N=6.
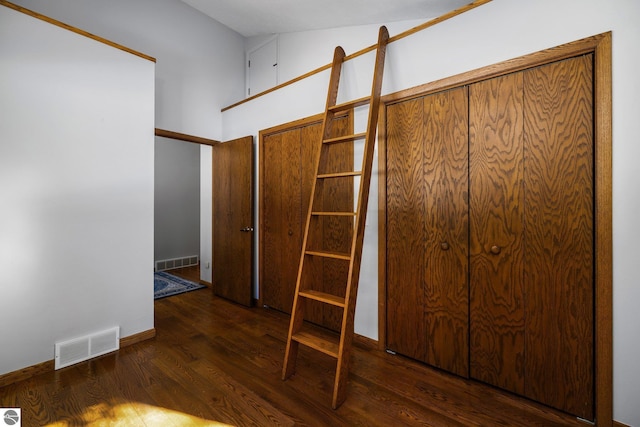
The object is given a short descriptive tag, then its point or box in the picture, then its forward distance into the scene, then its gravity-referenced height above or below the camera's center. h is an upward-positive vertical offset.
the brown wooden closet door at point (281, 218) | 2.98 -0.08
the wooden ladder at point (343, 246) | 1.76 -0.22
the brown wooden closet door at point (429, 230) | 1.95 -0.13
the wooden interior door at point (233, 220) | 3.37 -0.12
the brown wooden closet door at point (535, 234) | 1.55 -0.13
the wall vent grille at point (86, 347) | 2.11 -1.03
